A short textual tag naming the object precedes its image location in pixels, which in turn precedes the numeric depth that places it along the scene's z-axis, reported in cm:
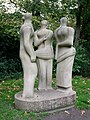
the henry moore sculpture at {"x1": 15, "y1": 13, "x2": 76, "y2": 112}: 332
